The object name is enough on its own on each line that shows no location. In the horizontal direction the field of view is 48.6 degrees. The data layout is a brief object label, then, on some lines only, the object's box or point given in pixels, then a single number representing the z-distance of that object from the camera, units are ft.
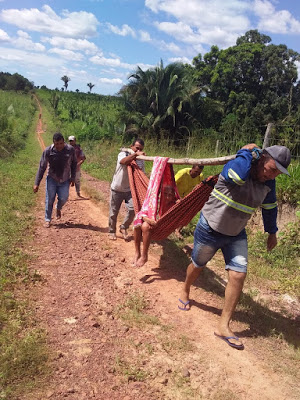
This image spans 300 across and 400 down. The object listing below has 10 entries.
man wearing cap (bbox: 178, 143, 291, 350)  8.37
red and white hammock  11.22
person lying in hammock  12.25
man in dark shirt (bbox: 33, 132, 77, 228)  17.08
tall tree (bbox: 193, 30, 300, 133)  59.21
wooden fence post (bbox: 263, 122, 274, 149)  19.42
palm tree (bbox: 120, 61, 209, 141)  50.29
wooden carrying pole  9.84
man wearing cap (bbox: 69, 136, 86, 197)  25.68
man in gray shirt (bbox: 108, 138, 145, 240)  15.31
